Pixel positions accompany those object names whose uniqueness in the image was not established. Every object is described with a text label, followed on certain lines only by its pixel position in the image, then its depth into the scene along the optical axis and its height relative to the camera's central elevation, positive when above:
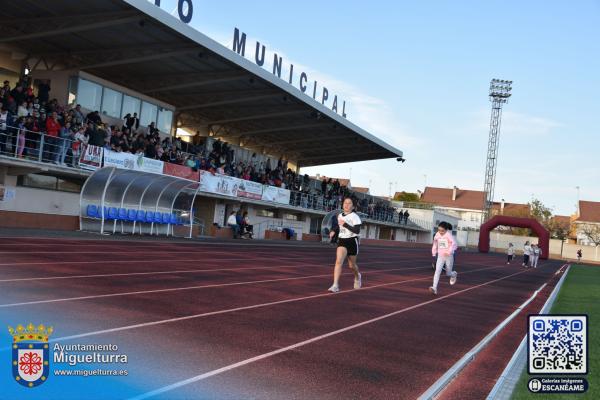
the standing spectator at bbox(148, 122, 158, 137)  29.88 +4.04
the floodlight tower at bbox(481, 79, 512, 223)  79.81 +15.13
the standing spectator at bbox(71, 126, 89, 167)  23.34 +2.40
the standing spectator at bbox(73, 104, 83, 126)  24.95 +3.70
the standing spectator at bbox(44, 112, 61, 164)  22.55 +2.37
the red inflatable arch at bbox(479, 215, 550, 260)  66.12 +2.07
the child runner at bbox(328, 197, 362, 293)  12.96 -0.13
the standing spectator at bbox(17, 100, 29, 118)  22.08 +3.24
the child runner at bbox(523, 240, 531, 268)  42.81 -0.51
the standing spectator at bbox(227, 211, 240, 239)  35.66 -0.23
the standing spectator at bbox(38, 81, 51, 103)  24.73 +4.47
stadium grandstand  23.09 +5.59
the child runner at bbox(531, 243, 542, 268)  43.12 -0.45
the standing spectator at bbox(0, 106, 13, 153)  20.56 +2.52
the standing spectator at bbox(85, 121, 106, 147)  24.22 +2.86
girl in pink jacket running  15.11 -0.17
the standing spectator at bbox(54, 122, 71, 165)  22.81 +2.23
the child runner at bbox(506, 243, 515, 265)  47.06 -0.62
